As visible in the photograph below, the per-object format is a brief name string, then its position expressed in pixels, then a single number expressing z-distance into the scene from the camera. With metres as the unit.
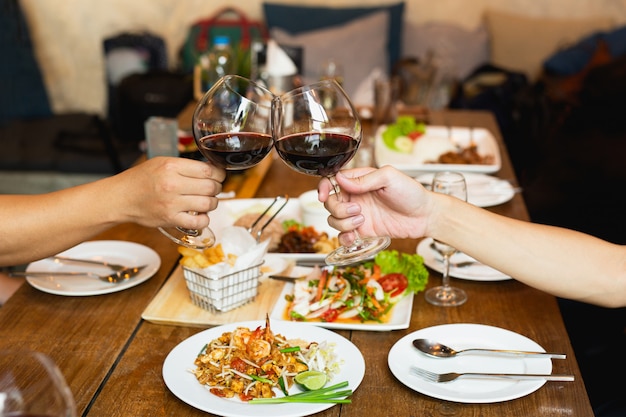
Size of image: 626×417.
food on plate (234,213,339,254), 1.79
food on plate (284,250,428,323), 1.50
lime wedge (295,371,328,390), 1.23
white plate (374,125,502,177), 2.43
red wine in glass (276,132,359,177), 1.28
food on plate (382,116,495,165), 2.55
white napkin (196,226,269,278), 1.52
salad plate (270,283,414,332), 1.46
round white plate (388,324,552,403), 1.24
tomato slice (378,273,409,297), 1.57
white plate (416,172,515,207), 2.17
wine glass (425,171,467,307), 1.59
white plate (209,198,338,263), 1.90
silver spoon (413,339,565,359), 1.33
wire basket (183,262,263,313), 1.52
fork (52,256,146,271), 1.72
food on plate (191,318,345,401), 1.24
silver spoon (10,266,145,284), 1.68
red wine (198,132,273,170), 1.30
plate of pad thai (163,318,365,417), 1.21
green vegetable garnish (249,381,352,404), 1.21
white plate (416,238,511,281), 1.68
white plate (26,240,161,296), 1.64
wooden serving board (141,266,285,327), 1.51
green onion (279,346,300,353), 1.30
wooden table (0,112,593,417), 1.23
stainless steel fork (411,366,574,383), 1.27
